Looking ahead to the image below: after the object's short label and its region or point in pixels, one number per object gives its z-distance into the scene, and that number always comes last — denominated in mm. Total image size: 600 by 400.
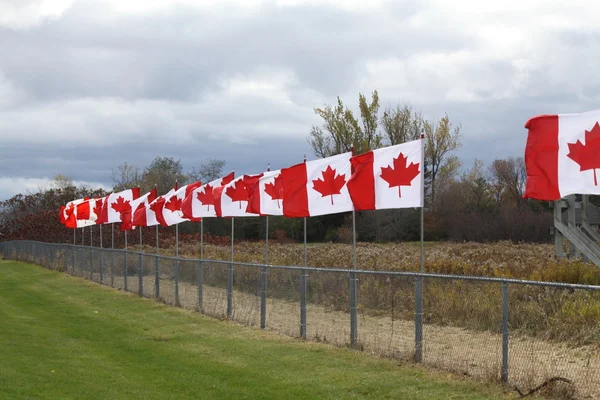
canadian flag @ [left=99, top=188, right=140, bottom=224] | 34844
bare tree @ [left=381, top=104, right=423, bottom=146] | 65000
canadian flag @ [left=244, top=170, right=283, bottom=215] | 22156
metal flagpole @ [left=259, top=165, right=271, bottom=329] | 16500
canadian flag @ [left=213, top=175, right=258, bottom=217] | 24500
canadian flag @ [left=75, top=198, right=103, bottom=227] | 40812
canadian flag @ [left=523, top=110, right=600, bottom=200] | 10594
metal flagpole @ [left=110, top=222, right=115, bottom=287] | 28297
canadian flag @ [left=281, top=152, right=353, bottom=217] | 18500
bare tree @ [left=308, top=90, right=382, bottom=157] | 63938
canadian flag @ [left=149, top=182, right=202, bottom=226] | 28833
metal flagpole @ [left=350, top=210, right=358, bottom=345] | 13156
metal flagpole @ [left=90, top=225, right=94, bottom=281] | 31564
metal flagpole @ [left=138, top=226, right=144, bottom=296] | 24609
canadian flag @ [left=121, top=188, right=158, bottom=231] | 32031
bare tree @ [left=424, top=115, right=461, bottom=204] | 63562
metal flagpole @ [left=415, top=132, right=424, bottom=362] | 11445
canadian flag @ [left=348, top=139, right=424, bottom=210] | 14750
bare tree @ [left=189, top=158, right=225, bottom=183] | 84625
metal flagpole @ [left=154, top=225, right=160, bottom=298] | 23072
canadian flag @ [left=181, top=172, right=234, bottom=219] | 26297
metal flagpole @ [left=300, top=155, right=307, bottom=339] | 14867
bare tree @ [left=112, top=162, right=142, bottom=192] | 86031
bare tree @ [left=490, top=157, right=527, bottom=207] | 64625
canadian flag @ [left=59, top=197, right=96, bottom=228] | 42312
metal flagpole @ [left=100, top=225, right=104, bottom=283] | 30000
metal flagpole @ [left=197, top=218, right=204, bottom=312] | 19719
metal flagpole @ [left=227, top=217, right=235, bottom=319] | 18219
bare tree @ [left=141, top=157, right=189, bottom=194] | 83562
